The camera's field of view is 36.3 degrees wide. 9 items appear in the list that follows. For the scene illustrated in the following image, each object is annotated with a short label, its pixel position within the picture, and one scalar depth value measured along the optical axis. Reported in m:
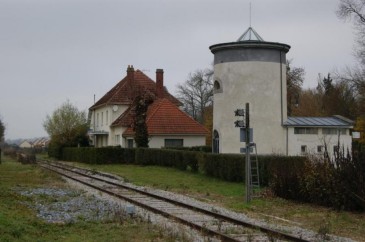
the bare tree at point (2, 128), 98.85
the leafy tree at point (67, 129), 63.00
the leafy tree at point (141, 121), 44.81
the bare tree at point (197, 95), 83.81
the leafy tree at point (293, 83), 66.88
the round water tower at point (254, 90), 35.81
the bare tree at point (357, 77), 44.16
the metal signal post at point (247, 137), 18.31
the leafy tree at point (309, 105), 75.12
